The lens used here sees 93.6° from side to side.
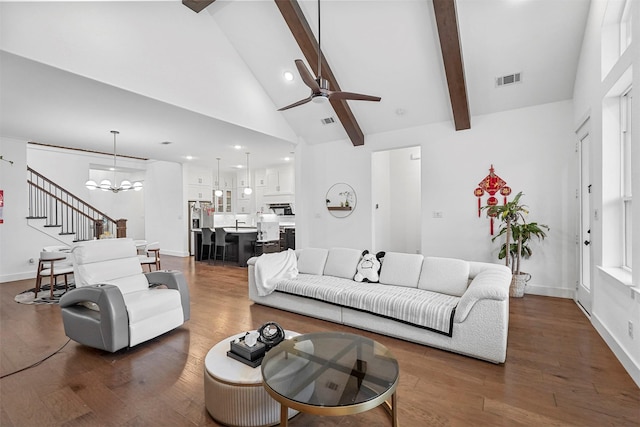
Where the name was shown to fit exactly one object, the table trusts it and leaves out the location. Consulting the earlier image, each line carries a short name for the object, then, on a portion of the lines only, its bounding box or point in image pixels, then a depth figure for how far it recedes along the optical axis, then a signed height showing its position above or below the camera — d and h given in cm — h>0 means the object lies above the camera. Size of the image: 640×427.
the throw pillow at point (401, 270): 346 -69
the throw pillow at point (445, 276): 312 -70
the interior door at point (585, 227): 367 -19
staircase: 628 -11
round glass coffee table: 142 -90
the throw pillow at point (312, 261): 416 -70
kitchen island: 714 -77
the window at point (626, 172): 276 +37
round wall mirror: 633 +25
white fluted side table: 175 -112
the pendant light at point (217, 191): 912 +62
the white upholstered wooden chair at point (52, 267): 452 -89
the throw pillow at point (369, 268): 368 -71
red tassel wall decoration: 474 +38
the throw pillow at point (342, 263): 390 -68
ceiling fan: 288 +123
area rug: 437 -130
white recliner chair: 263 -86
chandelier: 671 +59
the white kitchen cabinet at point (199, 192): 905 +59
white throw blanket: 390 -79
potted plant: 431 -33
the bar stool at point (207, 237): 771 -66
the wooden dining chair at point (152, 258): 546 -87
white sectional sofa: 250 -87
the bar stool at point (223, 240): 746 -72
